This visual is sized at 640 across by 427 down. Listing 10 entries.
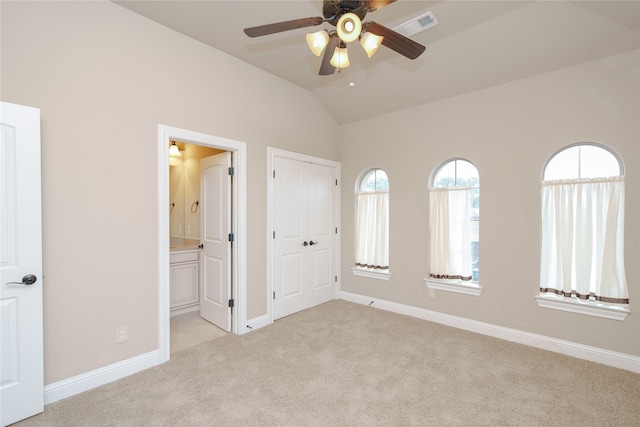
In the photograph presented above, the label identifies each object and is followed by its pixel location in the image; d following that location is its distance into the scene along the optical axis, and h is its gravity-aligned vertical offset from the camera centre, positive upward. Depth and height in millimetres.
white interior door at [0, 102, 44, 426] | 1927 -368
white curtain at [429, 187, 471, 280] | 3615 -285
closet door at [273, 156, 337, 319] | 3902 -351
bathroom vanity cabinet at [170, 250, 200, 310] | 4008 -954
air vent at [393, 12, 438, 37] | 2596 +1703
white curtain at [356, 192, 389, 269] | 4344 -300
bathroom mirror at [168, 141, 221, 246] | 4559 +268
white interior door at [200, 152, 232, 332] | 3504 -359
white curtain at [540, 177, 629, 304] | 2721 -290
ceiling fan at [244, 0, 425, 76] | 1654 +1090
